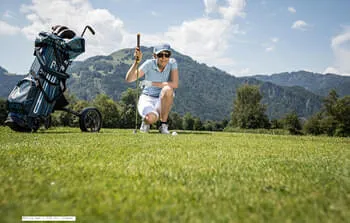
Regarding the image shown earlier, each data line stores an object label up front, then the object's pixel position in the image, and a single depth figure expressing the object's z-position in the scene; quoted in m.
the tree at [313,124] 63.92
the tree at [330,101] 51.06
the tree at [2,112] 29.89
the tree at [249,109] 66.31
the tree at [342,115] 47.19
